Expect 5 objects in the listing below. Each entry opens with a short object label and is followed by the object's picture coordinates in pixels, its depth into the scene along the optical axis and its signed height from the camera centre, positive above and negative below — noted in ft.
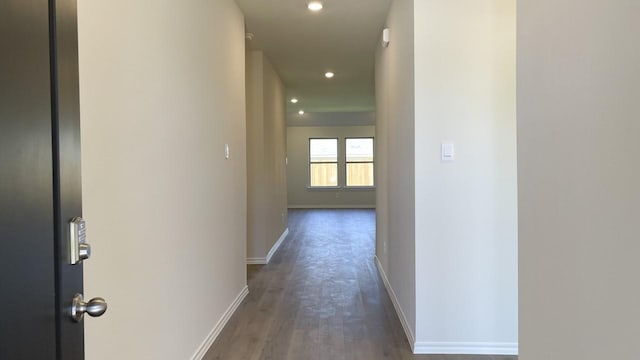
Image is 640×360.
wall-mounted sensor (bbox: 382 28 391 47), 12.45 +3.92
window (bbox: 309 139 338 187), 40.04 +0.71
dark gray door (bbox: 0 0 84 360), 2.34 -0.03
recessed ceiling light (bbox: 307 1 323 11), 11.93 +4.68
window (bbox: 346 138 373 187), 39.70 +0.76
